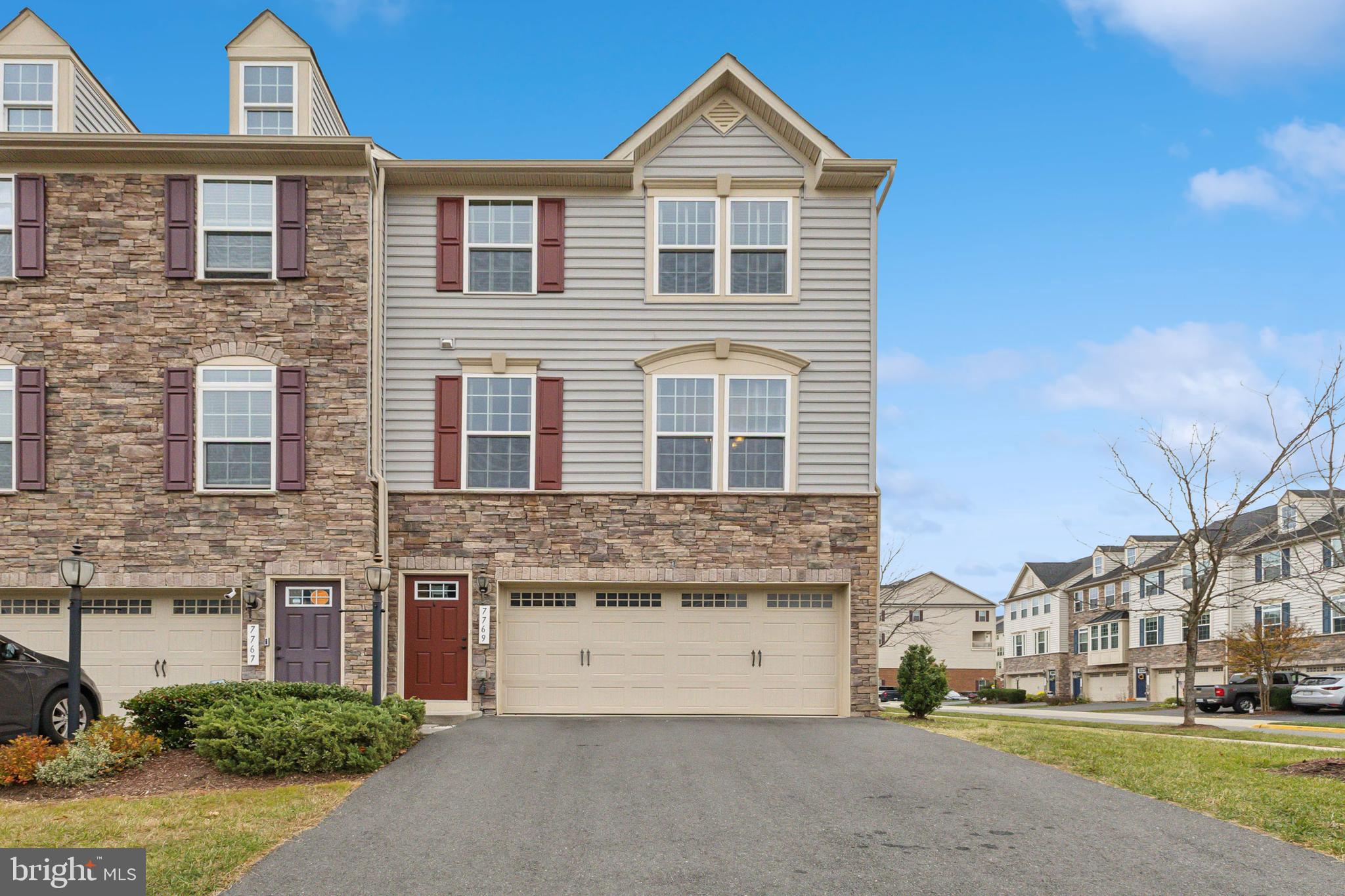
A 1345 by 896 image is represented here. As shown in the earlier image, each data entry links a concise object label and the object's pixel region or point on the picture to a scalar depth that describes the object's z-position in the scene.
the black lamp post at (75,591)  12.06
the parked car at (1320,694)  31.72
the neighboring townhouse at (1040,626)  64.50
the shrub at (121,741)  11.88
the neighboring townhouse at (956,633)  72.50
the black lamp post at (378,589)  15.29
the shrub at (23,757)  11.28
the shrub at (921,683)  18.17
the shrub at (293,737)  11.70
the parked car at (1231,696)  34.03
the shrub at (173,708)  13.07
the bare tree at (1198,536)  22.59
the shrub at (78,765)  11.34
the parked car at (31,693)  12.32
